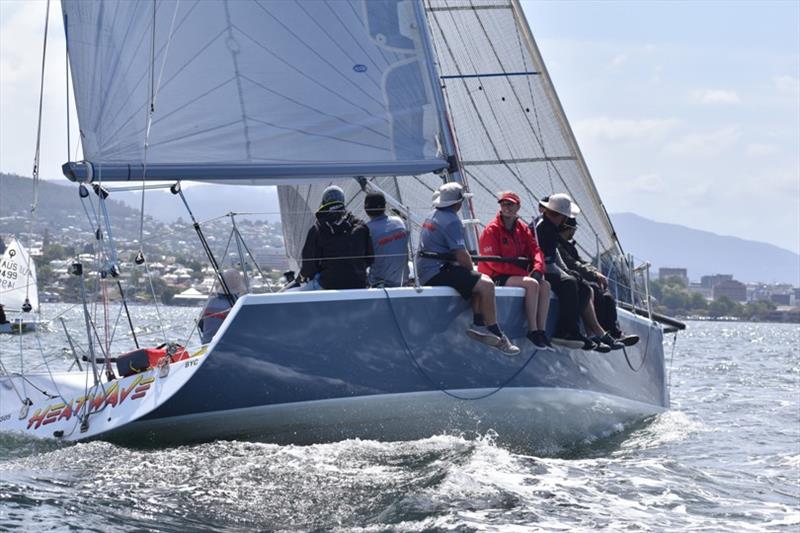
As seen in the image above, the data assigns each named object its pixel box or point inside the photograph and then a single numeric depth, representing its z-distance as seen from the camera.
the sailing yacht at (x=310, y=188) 15.62
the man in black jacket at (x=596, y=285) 19.11
